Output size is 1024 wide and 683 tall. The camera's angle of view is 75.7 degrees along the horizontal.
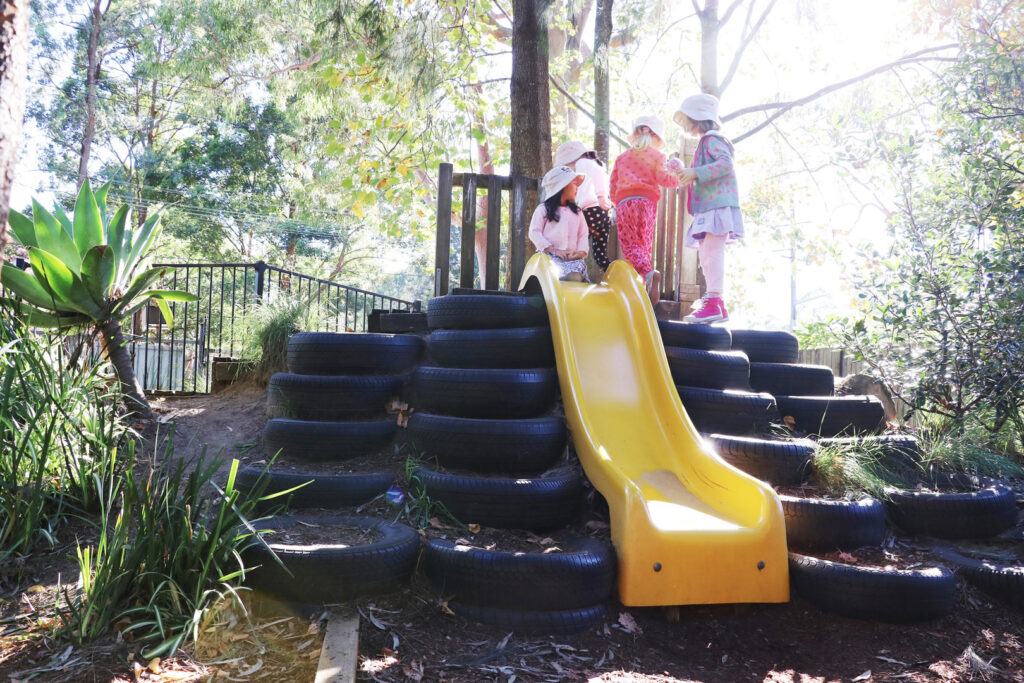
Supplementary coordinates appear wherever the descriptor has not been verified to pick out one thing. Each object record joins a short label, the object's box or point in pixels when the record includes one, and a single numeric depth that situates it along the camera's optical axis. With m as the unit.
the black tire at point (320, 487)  3.17
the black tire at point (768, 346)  4.67
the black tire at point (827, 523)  3.05
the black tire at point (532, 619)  2.59
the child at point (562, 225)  5.20
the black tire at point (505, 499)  3.12
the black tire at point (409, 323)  4.92
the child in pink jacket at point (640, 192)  5.19
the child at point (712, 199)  4.82
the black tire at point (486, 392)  3.69
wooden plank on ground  2.02
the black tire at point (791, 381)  4.40
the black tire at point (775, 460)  3.44
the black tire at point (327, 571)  2.48
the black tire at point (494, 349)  4.01
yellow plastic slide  2.77
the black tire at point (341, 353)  4.11
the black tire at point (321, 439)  3.65
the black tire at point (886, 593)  2.69
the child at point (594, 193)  5.28
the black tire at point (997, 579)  2.89
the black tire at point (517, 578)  2.62
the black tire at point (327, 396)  3.89
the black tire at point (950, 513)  3.26
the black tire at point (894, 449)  3.63
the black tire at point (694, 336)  4.48
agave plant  3.86
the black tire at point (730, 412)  3.87
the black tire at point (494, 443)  3.42
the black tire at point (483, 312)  4.31
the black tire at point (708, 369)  4.14
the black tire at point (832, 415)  4.04
